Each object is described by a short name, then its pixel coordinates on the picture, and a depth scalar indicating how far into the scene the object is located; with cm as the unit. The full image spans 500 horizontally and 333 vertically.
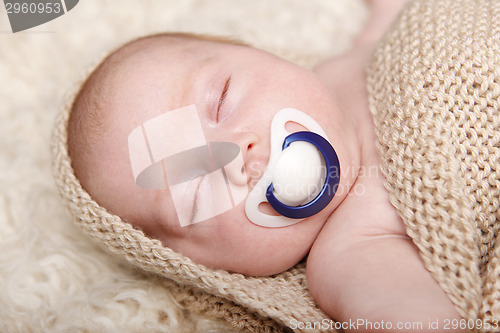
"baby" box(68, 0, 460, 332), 33
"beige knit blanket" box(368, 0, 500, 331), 31
